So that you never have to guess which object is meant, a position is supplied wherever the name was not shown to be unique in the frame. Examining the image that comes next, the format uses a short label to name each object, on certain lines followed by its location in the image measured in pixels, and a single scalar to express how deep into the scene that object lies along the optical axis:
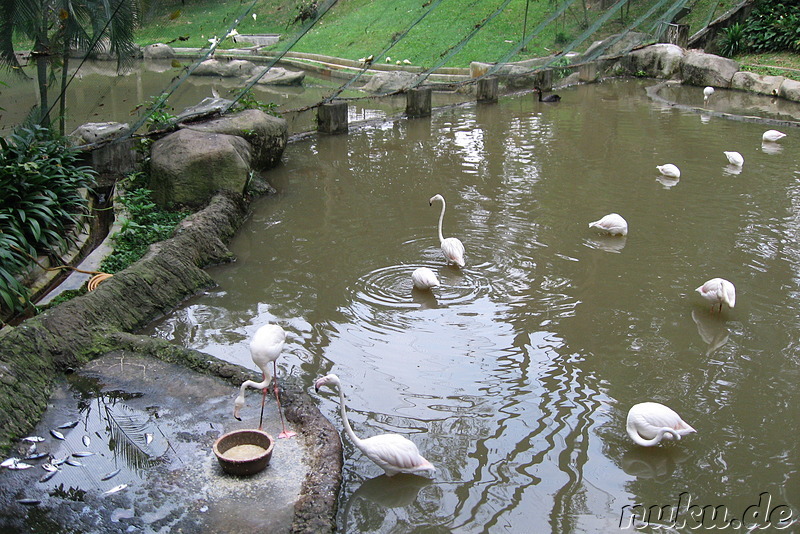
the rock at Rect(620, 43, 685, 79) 19.36
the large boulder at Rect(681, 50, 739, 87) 17.77
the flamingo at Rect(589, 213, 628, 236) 7.94
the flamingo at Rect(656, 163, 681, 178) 10.02
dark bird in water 16.49
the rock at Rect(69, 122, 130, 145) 9.96
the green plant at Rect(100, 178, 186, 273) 7.07
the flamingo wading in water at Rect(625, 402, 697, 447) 4.52
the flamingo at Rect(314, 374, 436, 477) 4.27
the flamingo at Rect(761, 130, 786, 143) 12.03
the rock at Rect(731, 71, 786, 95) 16.38
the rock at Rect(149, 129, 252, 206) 8.67
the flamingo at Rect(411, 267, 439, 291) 6.75
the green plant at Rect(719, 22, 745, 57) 19.66
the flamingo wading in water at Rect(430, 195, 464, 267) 7.25
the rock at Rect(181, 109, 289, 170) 10.26
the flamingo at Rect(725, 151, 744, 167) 10.69
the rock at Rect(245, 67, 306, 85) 22.09
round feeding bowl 4.13
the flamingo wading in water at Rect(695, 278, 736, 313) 6.21
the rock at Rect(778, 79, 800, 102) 15.66
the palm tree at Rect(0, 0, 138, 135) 8.46
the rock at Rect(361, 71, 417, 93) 18.92
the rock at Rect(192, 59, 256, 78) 24.17
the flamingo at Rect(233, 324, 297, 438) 4.60
